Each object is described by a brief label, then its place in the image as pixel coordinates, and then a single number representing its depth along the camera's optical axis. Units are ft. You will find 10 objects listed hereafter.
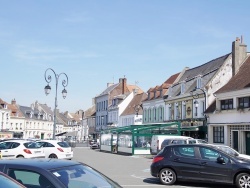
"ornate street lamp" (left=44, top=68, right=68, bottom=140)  93.45
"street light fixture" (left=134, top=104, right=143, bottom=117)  212.31
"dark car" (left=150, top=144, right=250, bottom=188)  44.06
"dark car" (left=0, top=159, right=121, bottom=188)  18.90
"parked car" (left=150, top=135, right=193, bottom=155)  101.78
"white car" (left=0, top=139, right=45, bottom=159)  76.13
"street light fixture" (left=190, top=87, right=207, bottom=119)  123.19
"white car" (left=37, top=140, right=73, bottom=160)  84.53
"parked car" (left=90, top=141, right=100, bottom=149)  183.62
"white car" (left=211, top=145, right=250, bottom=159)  62.10
